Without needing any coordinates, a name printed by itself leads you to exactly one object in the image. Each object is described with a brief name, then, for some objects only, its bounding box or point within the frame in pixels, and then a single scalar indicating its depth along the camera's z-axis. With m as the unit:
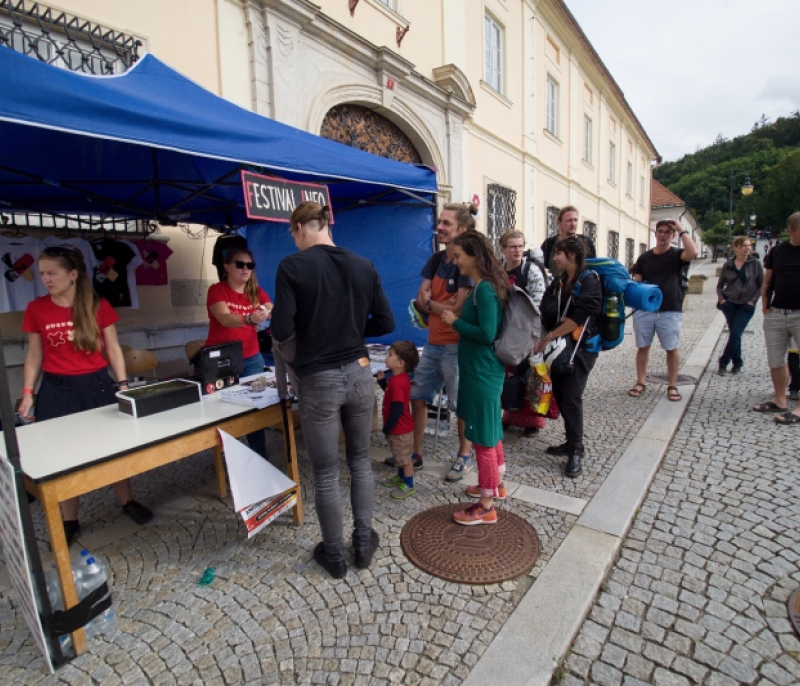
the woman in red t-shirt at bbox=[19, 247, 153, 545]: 2.66
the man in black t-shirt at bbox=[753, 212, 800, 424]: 4.32
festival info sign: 3.03
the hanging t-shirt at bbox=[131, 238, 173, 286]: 5.00
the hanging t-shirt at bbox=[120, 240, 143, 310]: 4.89
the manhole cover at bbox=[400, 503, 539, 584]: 2.40
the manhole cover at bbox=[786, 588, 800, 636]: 2.01
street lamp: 27.16
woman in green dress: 2.62
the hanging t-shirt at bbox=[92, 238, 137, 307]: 4.73
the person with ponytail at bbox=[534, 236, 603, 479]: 3.26
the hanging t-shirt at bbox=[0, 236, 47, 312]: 4.18
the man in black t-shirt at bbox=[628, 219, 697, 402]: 4.88
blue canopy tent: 2.20
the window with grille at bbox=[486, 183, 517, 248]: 10.81
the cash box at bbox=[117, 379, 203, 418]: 2.55
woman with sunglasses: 3.29
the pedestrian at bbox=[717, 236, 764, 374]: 5.90
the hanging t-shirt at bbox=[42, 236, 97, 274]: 4.50
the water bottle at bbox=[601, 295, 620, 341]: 3.38
